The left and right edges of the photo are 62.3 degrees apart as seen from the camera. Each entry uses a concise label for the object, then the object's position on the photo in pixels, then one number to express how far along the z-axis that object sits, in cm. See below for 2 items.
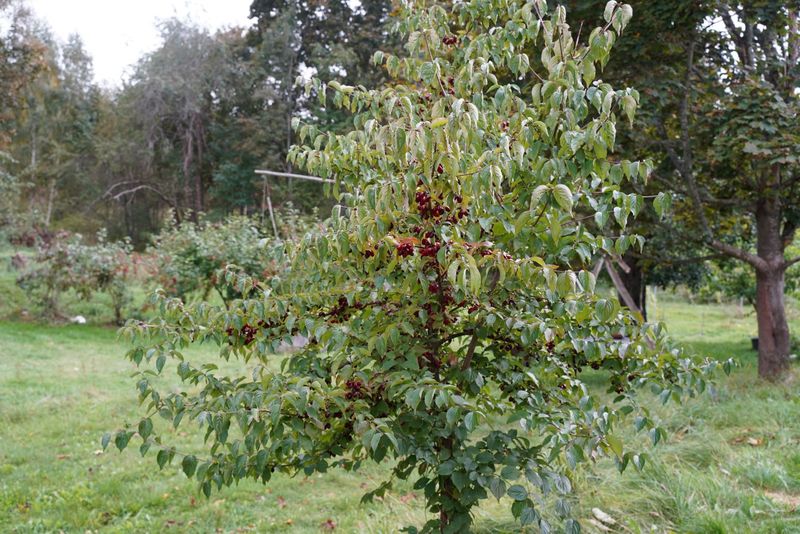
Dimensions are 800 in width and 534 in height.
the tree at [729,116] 636
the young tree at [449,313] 197
